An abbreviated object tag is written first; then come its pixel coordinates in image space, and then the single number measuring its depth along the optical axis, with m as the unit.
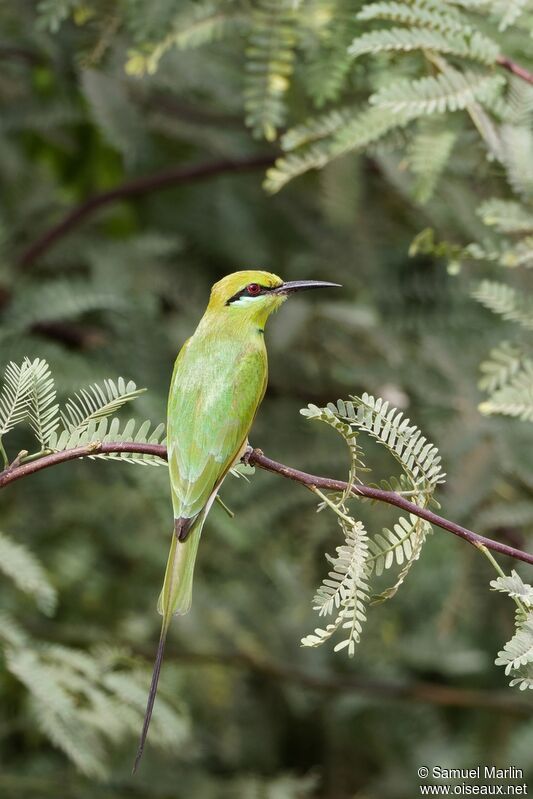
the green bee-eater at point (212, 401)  4.48
